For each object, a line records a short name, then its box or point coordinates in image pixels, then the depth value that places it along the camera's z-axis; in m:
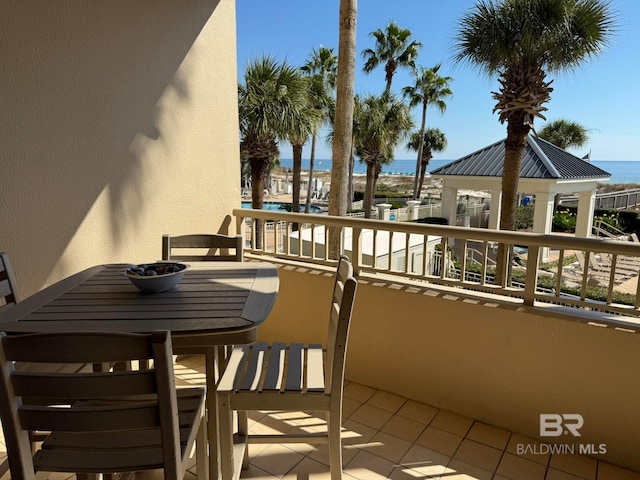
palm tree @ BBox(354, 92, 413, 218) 16.88
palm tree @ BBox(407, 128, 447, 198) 27.62
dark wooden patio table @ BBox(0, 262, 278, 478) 1.47
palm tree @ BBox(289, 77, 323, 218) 10.94
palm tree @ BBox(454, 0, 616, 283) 6.57
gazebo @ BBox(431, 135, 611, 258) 10.54
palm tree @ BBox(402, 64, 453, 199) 20.92
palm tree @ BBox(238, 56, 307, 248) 10.21
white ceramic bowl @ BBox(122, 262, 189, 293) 1.79
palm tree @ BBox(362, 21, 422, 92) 18.16
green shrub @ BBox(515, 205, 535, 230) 18.45
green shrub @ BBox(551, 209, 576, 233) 17.50
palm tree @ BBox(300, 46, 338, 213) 14.95
